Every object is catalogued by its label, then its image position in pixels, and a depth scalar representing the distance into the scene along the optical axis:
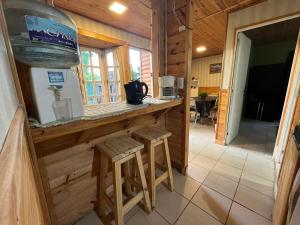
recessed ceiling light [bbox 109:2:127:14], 2.19
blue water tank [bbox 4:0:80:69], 0.68
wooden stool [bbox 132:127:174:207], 1.37
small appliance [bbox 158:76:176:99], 1.63
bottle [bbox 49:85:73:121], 0.77
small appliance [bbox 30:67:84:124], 0.71
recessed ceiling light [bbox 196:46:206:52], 4.61
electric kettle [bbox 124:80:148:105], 1.30
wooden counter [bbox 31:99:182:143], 0.73
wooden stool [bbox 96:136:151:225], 1.09
